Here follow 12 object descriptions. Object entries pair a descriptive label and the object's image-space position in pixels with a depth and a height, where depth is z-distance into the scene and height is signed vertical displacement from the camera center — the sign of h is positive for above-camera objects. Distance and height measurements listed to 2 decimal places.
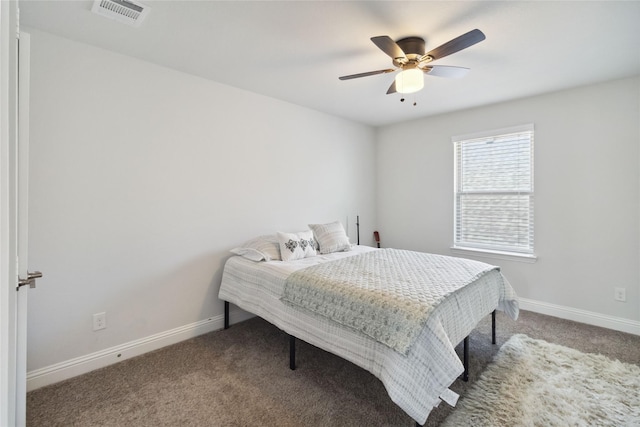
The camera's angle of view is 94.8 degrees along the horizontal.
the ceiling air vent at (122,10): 1.72 +1.20
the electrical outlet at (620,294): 2.82 -0.80
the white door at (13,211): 0.68 -0.01
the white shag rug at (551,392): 1.69 -1.18
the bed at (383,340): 1.50 -0.76
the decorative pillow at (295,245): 2.84 -0.36
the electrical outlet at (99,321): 2.23 -0.86
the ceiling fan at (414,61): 1.88 +1.04
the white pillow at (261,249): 2.73 -0.39
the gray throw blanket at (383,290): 1.61 -0.52
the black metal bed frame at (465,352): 2.02 -1.06
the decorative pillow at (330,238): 3.22 -0.32
